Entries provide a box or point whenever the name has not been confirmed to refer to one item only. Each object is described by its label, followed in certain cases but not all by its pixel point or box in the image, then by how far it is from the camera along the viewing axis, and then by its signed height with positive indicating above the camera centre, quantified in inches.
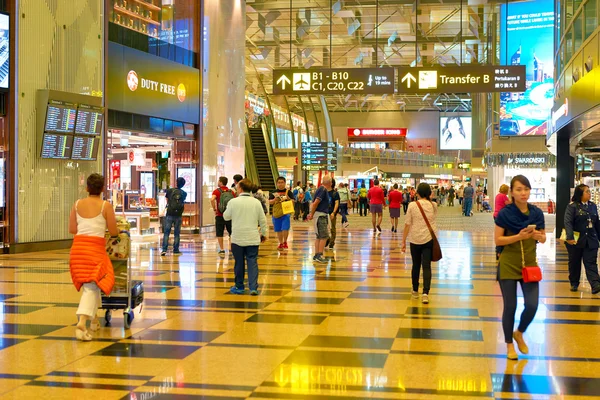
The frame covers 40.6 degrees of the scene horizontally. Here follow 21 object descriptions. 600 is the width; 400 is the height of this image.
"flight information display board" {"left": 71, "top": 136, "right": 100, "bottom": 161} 701.7 +37.5
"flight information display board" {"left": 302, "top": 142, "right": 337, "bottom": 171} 1777.8 +78.3
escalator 1547.7 +62.3
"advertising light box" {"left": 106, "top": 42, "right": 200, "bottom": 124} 778.2 +110.6
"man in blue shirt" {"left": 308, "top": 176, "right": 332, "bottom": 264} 597.6 -19.5
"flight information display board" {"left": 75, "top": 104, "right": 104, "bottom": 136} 700.7 +62.3
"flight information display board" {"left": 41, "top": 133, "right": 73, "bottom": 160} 666.8 +37.4
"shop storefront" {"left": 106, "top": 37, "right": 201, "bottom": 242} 793.6 +60.6
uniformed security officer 432.1 -20.5
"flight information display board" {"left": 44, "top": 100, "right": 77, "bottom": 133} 667.4 +62.1
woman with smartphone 266.5 -20.5
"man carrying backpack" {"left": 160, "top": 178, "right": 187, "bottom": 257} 647.1 -16.9
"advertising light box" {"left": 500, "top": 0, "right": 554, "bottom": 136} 1515.7 +257.9
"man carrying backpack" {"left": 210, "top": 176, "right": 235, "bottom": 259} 619.8 -9.9
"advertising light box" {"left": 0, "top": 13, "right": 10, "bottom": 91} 628.4 +108.8
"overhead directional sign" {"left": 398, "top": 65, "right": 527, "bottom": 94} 918.4 +129.8
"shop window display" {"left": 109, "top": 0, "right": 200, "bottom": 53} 804.6 +183.8
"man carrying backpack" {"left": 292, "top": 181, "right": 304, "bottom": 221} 1402.6 -18.0
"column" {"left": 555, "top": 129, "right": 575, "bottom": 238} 979.9 +20.5
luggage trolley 320.5 -37.0
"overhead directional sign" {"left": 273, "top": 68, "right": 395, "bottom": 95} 940.0 +129.8
